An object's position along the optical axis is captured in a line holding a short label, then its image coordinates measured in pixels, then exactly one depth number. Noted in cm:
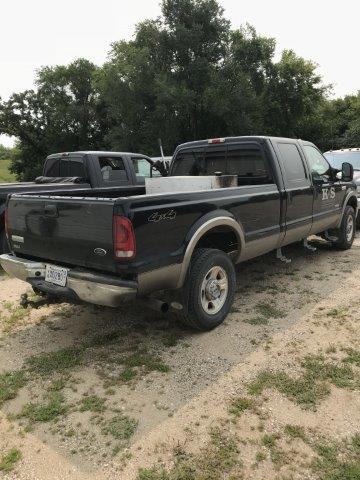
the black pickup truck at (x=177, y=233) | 318
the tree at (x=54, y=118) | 3369
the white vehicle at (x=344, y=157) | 1025
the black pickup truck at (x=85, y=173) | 640
